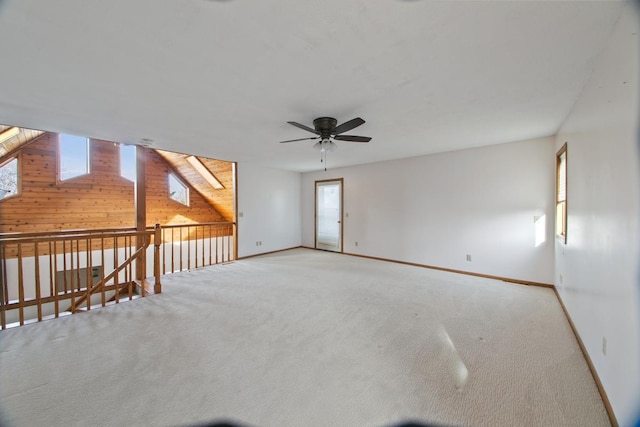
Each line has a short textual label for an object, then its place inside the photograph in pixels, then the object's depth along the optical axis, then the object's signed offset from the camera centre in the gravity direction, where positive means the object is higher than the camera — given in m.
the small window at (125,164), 6.19 +1.18
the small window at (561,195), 2.81 +0.19
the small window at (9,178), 4.74 +0.63
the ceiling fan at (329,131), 2.55 +0.88
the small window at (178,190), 7.14 +0.58
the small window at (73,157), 5.39 +1.22
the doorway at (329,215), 6.21 -0.15
